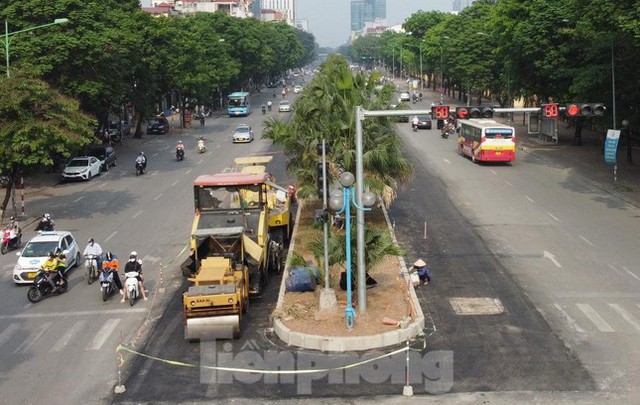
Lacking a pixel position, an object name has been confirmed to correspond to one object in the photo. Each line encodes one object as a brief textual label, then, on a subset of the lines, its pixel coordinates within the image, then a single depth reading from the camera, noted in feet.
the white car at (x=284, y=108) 302.66
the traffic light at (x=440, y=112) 69.67
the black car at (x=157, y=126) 240.12
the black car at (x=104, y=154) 165.49
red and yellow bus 159.12
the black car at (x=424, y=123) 238.27
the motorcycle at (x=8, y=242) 93.04
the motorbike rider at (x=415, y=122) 233.23
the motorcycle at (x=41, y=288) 73.00
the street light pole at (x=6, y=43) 114.62
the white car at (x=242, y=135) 210.79
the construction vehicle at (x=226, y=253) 59.67
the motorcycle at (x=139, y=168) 157.28
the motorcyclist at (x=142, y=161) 157.64
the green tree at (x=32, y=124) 105.29
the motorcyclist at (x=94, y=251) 80.02
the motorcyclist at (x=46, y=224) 98.63
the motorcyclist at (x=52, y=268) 74.34
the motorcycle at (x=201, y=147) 191.93
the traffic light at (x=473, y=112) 74.54
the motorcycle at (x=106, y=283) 72.33
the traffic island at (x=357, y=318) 58.23
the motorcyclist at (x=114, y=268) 73.67
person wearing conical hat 75.15
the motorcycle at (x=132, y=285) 71.20
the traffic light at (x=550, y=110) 82.28
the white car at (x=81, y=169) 149.48
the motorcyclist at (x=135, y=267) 72.43
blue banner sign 131.23
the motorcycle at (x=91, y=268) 79.51
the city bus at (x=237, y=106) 303.27
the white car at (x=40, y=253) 78.48
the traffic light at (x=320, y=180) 63.00
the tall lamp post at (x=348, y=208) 60.80
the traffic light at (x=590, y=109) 79.06
